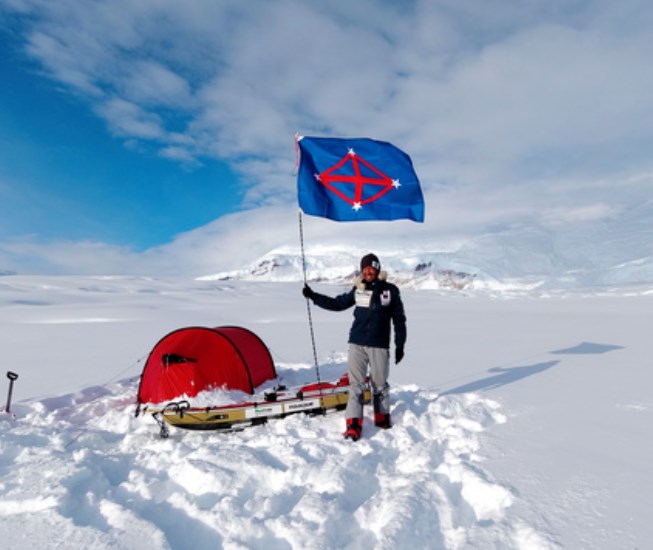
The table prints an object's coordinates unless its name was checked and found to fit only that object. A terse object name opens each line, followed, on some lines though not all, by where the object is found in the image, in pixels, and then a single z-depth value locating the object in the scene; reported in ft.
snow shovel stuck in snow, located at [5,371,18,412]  18.34
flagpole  20.80
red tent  19.67
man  17.48
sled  16.71
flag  21.58
